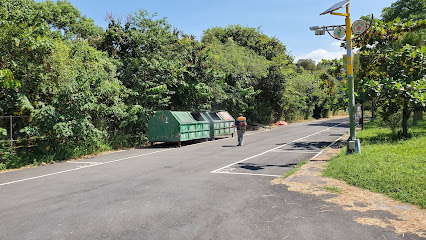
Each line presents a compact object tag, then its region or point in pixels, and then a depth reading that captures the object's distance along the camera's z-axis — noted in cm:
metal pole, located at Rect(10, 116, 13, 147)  1174
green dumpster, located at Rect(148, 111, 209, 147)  1739
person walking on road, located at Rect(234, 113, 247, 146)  1694
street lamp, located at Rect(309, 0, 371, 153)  1102
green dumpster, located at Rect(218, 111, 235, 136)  2286
